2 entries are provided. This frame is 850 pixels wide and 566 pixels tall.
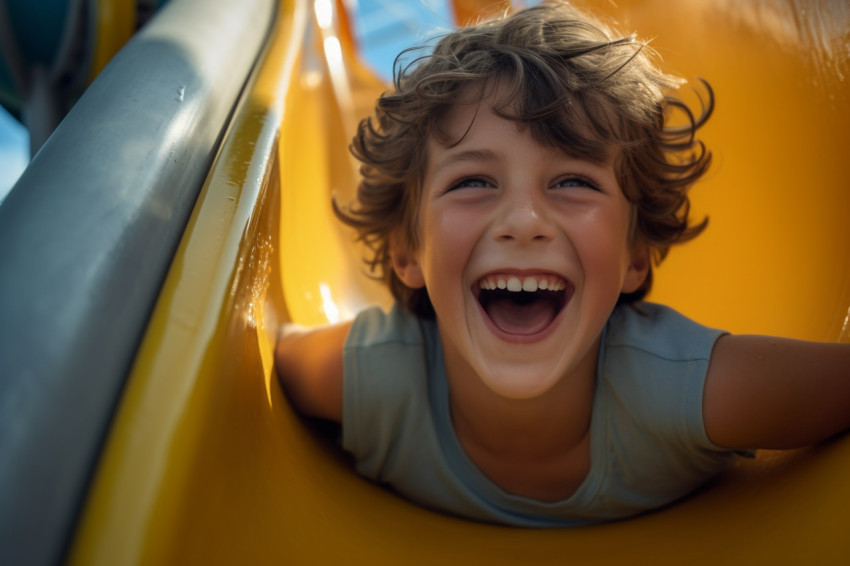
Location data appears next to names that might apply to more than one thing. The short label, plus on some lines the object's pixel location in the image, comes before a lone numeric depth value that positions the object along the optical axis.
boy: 0.83
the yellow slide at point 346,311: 0.63
